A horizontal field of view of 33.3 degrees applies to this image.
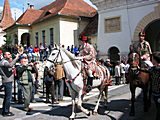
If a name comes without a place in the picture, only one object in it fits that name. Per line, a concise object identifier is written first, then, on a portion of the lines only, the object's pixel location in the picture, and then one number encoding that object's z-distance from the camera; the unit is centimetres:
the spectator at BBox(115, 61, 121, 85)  1725
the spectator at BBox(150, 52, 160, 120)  668
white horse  814
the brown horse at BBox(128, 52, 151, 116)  818
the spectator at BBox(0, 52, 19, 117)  855
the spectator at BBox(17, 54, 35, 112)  907
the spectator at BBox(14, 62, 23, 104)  1116
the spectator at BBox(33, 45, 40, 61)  2153
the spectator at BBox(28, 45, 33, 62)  1993
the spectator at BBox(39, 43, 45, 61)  2410
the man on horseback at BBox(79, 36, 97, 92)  853
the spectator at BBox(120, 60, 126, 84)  1783
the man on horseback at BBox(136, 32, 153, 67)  841
